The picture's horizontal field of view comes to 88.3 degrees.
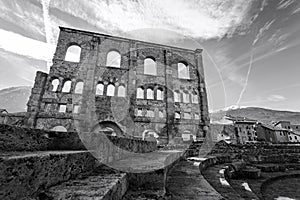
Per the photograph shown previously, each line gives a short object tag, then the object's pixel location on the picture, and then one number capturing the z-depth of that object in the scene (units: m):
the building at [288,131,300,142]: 40.46
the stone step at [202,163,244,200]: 2.77
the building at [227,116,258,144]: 38.20
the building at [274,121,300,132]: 45.81
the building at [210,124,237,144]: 18.58
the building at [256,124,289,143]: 38.16
